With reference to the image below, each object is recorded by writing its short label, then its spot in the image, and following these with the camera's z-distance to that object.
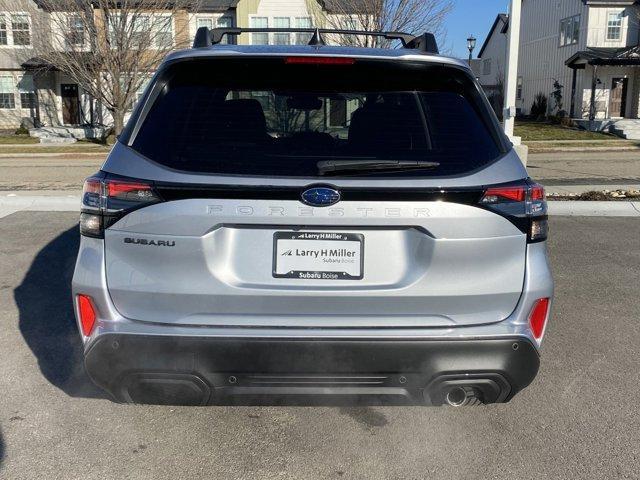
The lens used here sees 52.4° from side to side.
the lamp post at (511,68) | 12.81
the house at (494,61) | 43.51
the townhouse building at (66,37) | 24.20
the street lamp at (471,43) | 29.00
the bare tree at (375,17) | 22.06
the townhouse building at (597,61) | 33.84
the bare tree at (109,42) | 23.34
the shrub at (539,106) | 40.16
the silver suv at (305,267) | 2.61
